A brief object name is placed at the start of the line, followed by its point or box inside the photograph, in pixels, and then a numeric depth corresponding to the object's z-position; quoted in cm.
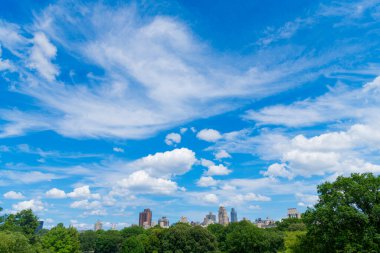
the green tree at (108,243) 11944
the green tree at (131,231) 13611
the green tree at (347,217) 2933
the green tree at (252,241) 6694
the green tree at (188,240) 8012
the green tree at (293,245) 3862
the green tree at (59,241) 8100
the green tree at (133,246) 9047
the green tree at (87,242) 13762
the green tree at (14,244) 4412
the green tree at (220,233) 9456
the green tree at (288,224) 10838
